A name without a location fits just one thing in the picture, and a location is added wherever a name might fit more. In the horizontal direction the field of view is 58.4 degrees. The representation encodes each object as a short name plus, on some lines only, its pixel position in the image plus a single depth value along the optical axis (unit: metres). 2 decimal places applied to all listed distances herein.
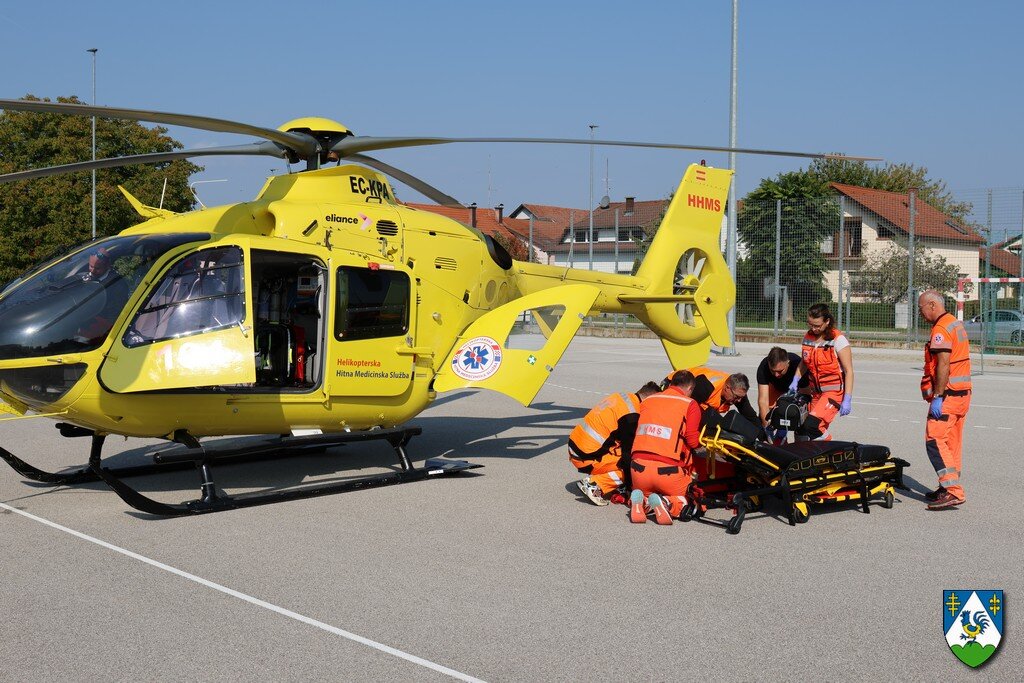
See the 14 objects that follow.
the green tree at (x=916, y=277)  26.92
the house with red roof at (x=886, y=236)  25.48
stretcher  6.72
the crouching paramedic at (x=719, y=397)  7.38
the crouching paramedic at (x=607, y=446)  7.36
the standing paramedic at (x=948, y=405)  7.21
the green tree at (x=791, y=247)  26.80
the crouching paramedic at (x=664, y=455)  6.80
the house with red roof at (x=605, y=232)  50.88
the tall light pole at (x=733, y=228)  24.02
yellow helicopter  6.77
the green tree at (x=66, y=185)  32.75
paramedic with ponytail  7.93
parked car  23.61
